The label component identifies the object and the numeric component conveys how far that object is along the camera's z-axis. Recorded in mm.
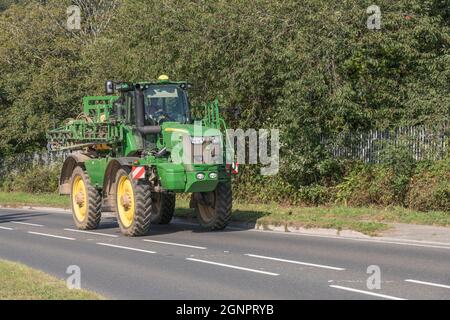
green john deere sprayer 17391
